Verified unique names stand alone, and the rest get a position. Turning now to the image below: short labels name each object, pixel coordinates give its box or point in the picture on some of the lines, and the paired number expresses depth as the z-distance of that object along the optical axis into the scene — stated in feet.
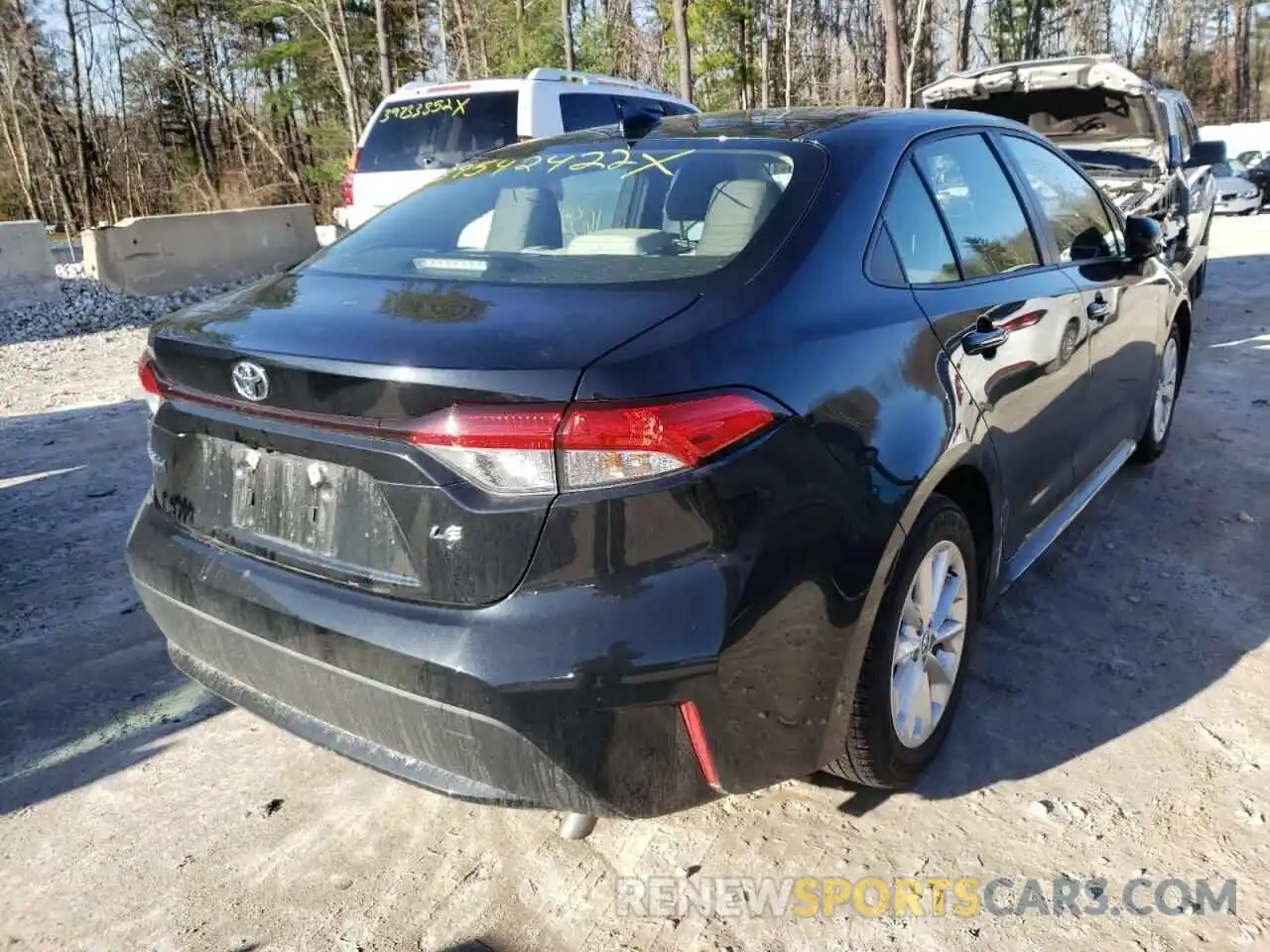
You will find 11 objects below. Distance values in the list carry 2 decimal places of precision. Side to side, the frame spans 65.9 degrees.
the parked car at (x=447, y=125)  27.35
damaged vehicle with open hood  26.53
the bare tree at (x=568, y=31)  75.28
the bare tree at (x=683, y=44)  73.41
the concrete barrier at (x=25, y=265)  36.29
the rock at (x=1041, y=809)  8.16
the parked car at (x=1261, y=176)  65.87
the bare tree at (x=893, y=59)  66.54
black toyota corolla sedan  5.84
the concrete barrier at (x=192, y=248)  38.27
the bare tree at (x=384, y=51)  70.49
